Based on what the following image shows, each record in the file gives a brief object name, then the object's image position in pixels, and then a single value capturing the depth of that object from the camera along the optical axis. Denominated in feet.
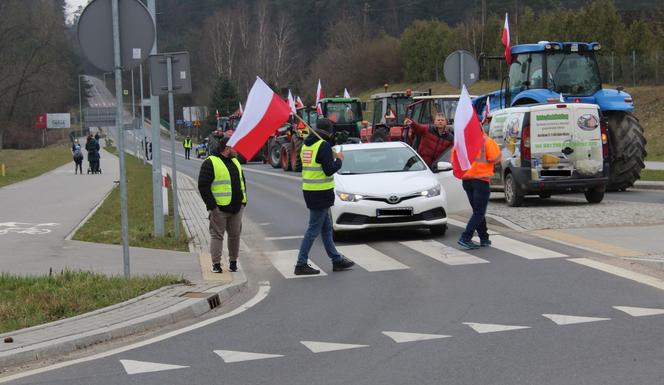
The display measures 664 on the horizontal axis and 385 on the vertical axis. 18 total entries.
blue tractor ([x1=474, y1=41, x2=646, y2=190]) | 64.64
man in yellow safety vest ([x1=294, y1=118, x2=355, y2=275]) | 35.45
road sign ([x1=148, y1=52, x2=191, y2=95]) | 45.01
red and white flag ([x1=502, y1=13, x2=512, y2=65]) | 67.36
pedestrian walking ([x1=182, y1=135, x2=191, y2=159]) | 218.79
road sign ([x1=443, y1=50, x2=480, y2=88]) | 54.95
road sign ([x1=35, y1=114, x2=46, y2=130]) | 307.25
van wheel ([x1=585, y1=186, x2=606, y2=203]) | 56.49
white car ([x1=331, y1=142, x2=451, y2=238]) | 42.98
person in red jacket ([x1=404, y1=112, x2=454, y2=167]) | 58.34
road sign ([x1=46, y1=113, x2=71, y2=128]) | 342.52
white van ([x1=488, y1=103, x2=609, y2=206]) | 55.16
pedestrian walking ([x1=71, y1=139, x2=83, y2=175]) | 134.62
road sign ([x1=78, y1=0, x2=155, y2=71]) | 30.55
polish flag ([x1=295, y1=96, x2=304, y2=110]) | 137.17
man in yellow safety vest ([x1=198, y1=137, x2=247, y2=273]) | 36.09
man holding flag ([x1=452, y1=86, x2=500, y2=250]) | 39.93
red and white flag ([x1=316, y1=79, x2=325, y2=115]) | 116.19
